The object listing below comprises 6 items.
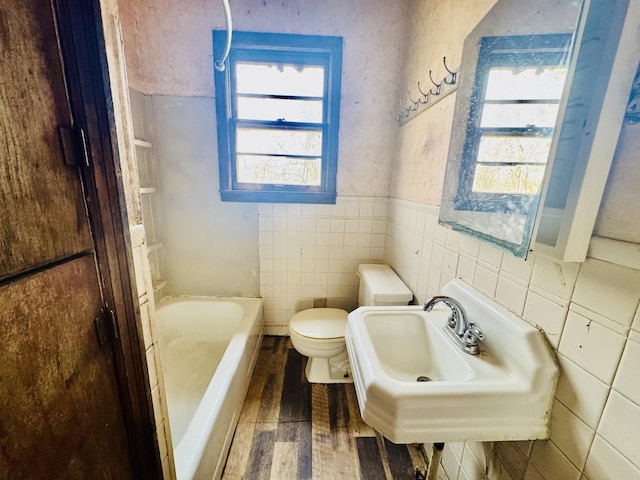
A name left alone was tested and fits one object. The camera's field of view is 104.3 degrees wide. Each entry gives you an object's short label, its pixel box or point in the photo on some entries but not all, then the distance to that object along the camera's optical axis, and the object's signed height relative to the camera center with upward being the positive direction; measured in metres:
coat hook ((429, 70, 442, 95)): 1.16 +0.45
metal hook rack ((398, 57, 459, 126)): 1.05 +0.44
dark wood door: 0.35 -0.16
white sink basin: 0.60 -0.50
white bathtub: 0.95 -1.06
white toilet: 1.38 -0.89
